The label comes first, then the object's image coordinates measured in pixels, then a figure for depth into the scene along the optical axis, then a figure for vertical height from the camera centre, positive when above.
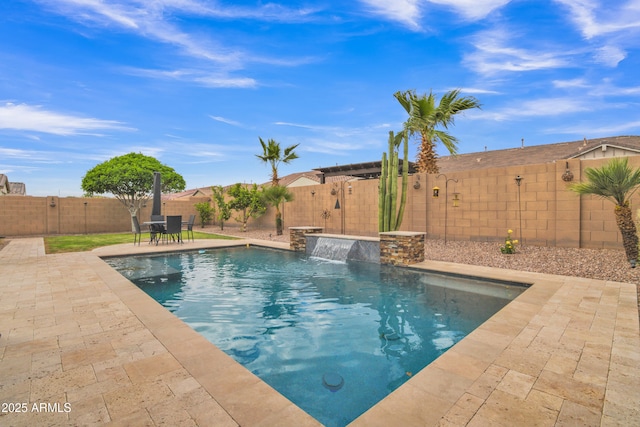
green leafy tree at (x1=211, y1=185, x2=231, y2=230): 18.58 +0.44
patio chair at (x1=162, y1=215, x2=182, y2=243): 10.95 -0.45
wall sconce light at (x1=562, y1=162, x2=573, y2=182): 8.29 +0.88
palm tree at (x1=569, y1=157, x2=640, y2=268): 6.52 +0.41
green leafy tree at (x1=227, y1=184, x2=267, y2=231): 17.30 +0.68
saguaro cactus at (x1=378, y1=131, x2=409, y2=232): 9.80 +0.69
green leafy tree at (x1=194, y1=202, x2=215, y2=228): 20.88 +0.05
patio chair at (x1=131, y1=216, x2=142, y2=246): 12.41 -0.50
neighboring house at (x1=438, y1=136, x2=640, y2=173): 14.10 +3.06
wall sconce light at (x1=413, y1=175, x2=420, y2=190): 11.20 +0.92
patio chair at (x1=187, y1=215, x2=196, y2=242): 12.78 -0.41
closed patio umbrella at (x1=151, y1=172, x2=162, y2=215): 12.35 +0.69
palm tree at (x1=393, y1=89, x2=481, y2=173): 10.53 +3.34
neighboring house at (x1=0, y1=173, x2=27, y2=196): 22.75 +2.41
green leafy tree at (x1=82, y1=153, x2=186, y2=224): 17.44 +1.93
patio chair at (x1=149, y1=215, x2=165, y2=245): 11.56 -0.65
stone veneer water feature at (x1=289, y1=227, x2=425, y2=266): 7.83 -1.03
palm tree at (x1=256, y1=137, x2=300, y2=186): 15.69 +2.88
